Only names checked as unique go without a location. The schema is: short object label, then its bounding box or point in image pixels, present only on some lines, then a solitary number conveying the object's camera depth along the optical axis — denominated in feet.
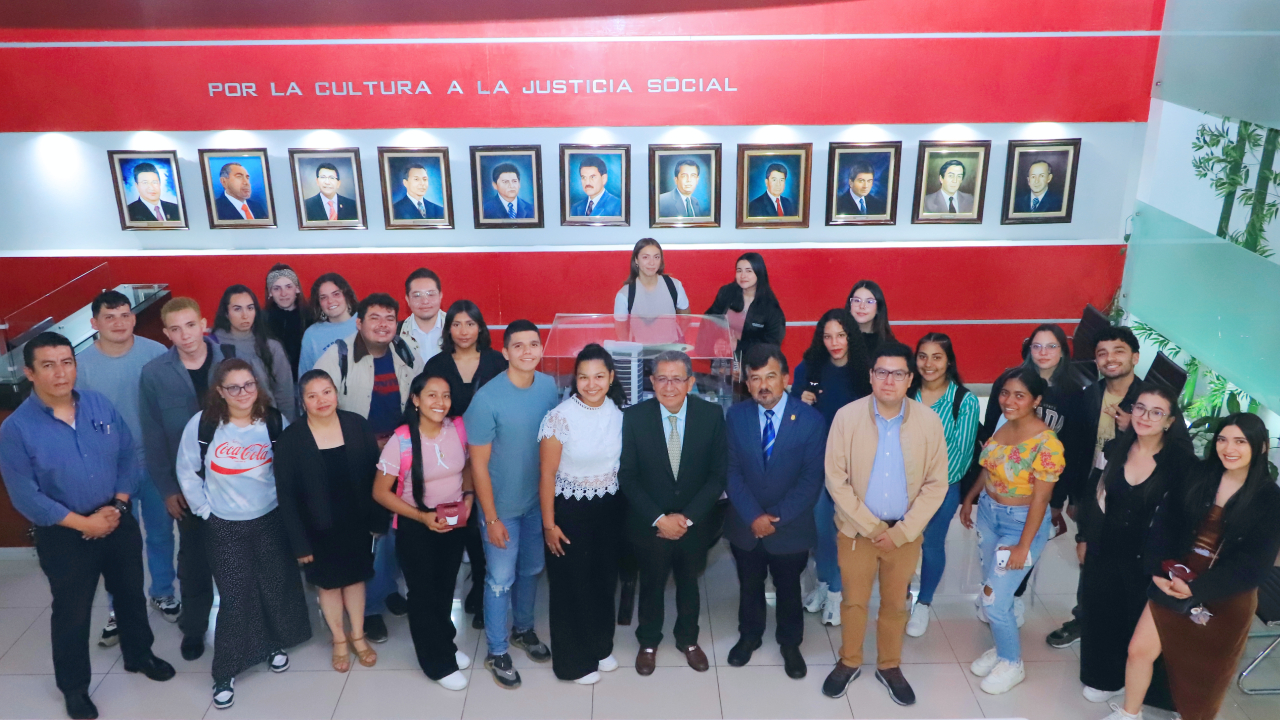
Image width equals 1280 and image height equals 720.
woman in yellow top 13.41
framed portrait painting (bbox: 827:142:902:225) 24.57
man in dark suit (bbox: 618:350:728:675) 13.58
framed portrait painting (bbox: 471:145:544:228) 24.43
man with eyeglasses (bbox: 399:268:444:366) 16.47
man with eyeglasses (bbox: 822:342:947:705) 13.23
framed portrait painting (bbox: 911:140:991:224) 24.59
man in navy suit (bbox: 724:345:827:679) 13.65
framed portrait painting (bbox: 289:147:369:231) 24.40
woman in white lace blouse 13.43
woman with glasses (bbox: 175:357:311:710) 13.29
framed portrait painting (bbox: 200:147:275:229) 24.31
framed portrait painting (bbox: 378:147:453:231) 24.43
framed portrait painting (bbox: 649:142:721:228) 24.53
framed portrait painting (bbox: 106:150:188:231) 24.34
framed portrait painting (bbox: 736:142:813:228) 24.54
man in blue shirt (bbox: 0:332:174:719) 12.92
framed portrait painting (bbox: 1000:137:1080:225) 24.66
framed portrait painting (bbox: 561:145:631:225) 24.53
